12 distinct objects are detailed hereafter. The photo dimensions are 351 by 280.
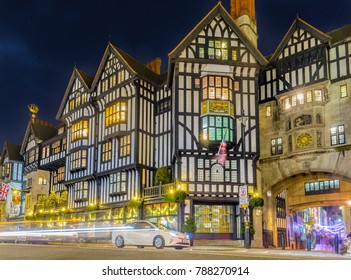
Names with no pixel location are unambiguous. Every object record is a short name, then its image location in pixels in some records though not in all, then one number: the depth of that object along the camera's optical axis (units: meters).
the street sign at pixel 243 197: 26.50
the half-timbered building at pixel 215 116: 34.16
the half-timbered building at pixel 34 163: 52.44
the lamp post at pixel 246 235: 27.70
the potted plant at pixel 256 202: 33.31
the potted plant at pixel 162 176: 35.59
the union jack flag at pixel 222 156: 34.02
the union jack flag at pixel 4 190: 43.78
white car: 21.12
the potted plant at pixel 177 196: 32.81
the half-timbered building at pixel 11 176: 57.62
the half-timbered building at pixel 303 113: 33.81
